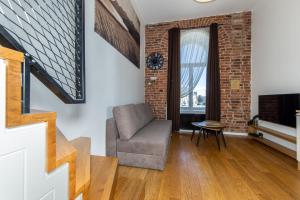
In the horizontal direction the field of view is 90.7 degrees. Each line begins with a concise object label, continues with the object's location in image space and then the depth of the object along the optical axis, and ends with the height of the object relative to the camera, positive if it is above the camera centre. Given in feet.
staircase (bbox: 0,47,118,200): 1.67 -0.92
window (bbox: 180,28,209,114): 14.21 +3.09
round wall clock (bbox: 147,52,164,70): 15.15 +3.98
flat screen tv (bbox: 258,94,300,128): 8.05 -0.49
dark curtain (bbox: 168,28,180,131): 14.42 +2.03
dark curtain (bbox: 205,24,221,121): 13.56 +1.72
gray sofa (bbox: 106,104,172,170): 6.79 -2.08
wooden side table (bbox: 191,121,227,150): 9.84 -1.76
